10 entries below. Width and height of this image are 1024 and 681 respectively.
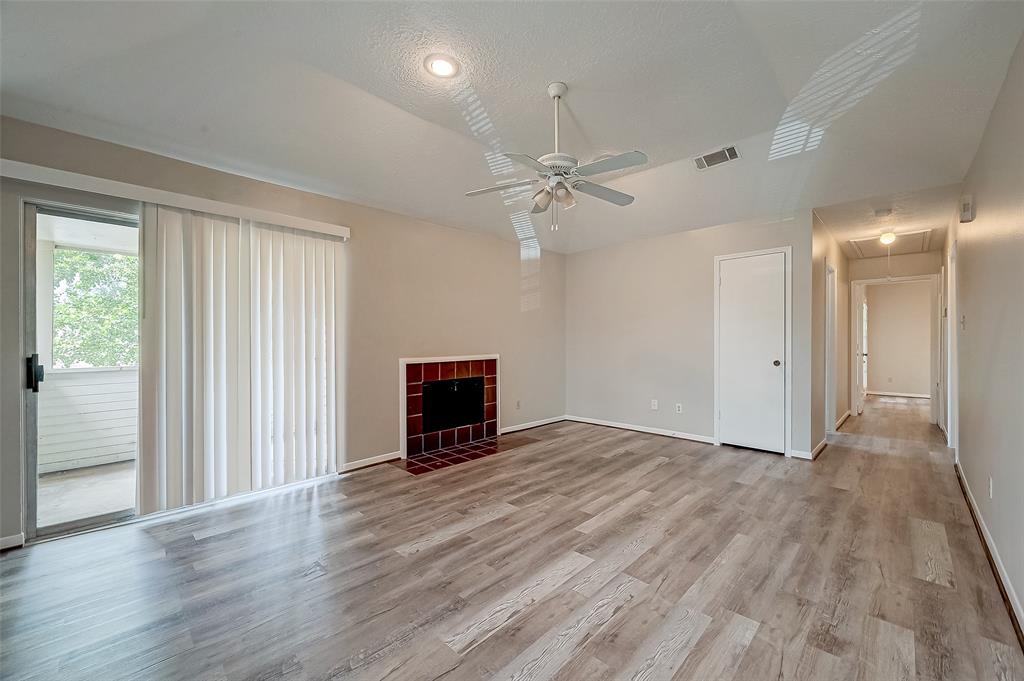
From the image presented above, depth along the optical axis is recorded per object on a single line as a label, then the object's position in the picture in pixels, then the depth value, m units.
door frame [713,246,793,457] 4.39
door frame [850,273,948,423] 6.07
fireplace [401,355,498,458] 4.52
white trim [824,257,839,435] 5.49
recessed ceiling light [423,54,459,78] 2.30
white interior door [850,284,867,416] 6.98
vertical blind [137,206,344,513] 2.96
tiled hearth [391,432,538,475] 4.12
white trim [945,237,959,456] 4.19
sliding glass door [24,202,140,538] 2.63
